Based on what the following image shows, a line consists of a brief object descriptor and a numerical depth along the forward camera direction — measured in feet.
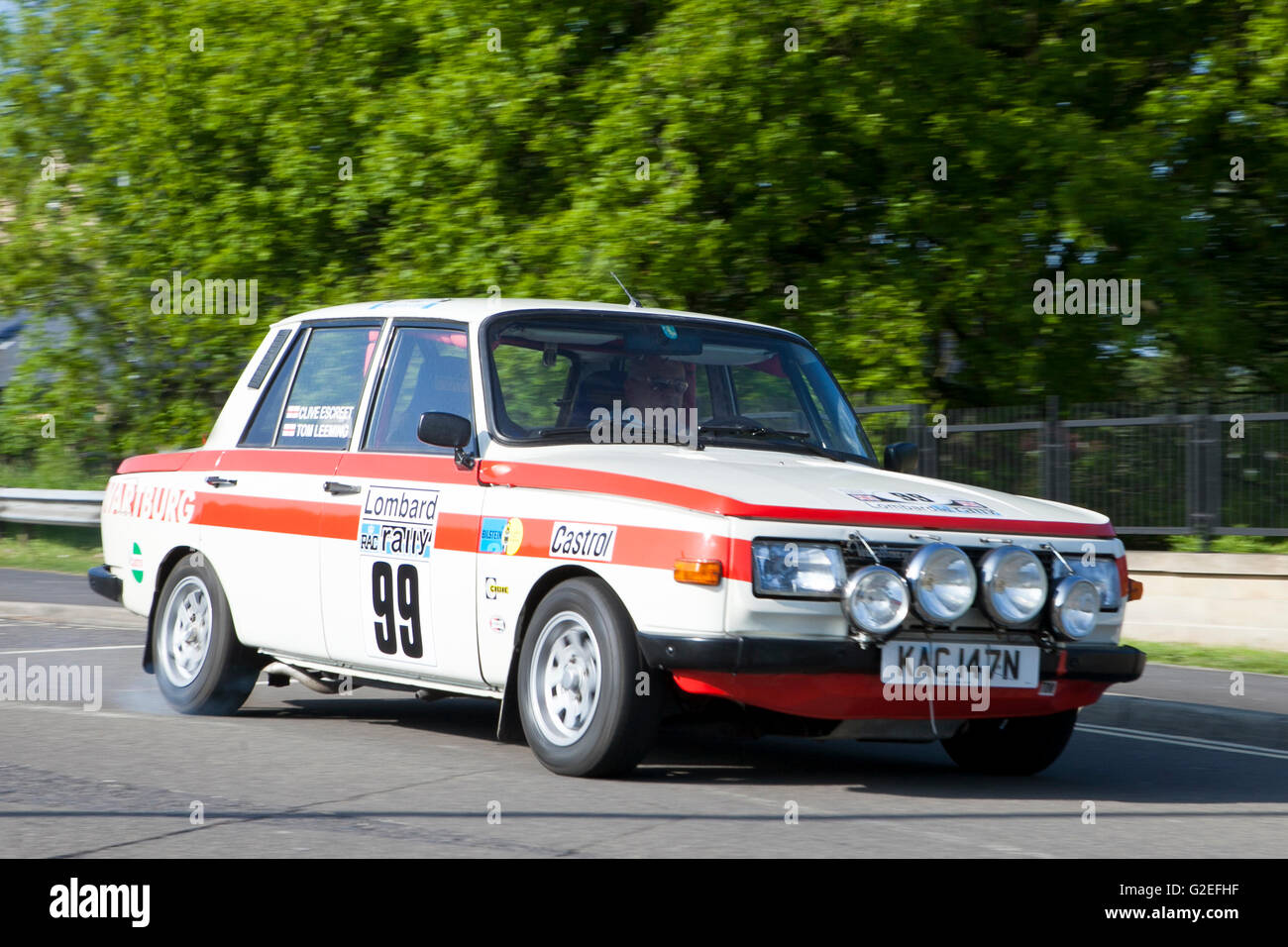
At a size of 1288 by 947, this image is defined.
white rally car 20.93
